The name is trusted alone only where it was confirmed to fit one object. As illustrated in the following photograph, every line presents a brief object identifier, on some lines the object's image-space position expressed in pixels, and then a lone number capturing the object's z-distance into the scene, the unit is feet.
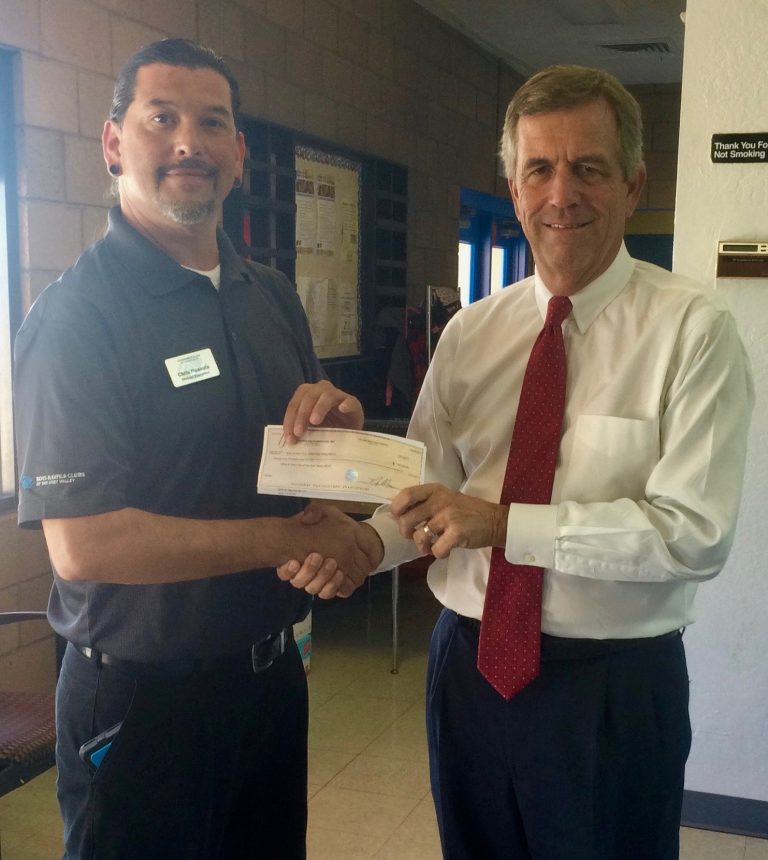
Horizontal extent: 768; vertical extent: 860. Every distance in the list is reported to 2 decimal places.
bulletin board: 16.26
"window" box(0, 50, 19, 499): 10.06
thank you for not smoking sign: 8.81
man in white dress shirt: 5.16
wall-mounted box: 8.86
